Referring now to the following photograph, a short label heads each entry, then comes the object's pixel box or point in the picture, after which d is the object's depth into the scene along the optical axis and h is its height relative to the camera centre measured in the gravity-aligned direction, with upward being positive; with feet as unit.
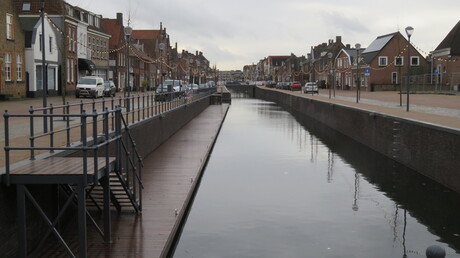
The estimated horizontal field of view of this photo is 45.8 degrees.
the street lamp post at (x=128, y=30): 85.97 +9.58
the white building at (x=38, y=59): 141.18 +8.40
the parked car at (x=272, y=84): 396.98 +5.09
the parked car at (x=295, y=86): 304.30 +3.09
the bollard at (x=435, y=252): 12.01 -3.56
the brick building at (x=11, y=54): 122.31 +8.51
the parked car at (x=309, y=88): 236.02 +1.57
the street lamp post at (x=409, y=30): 84.11 +9.59
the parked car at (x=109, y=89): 155.84 +0.49
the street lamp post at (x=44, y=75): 51.46 +1.48
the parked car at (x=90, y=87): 141.49 +0.92
